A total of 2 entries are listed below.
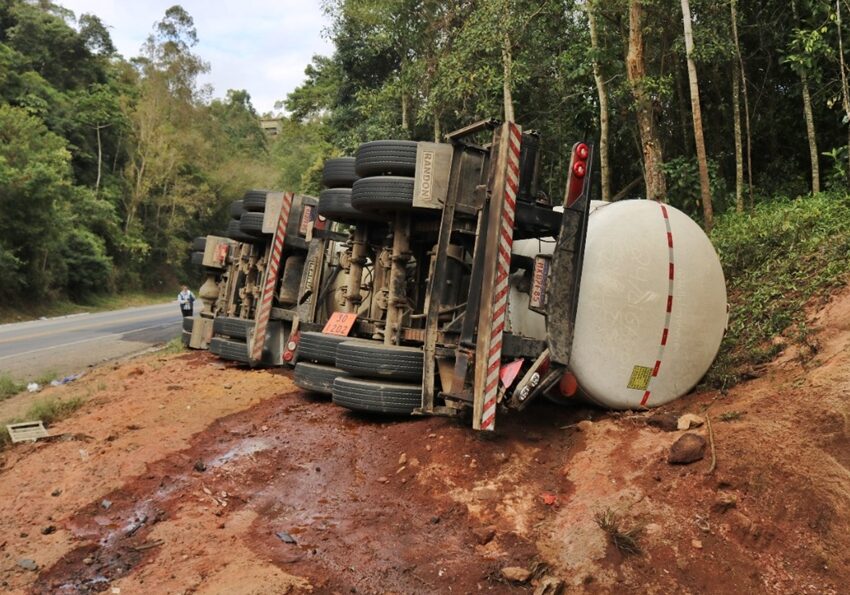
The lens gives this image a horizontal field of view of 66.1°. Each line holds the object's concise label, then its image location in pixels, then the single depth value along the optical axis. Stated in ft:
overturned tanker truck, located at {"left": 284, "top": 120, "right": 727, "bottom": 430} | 14.78
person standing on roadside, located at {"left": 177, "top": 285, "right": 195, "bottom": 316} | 53.36
